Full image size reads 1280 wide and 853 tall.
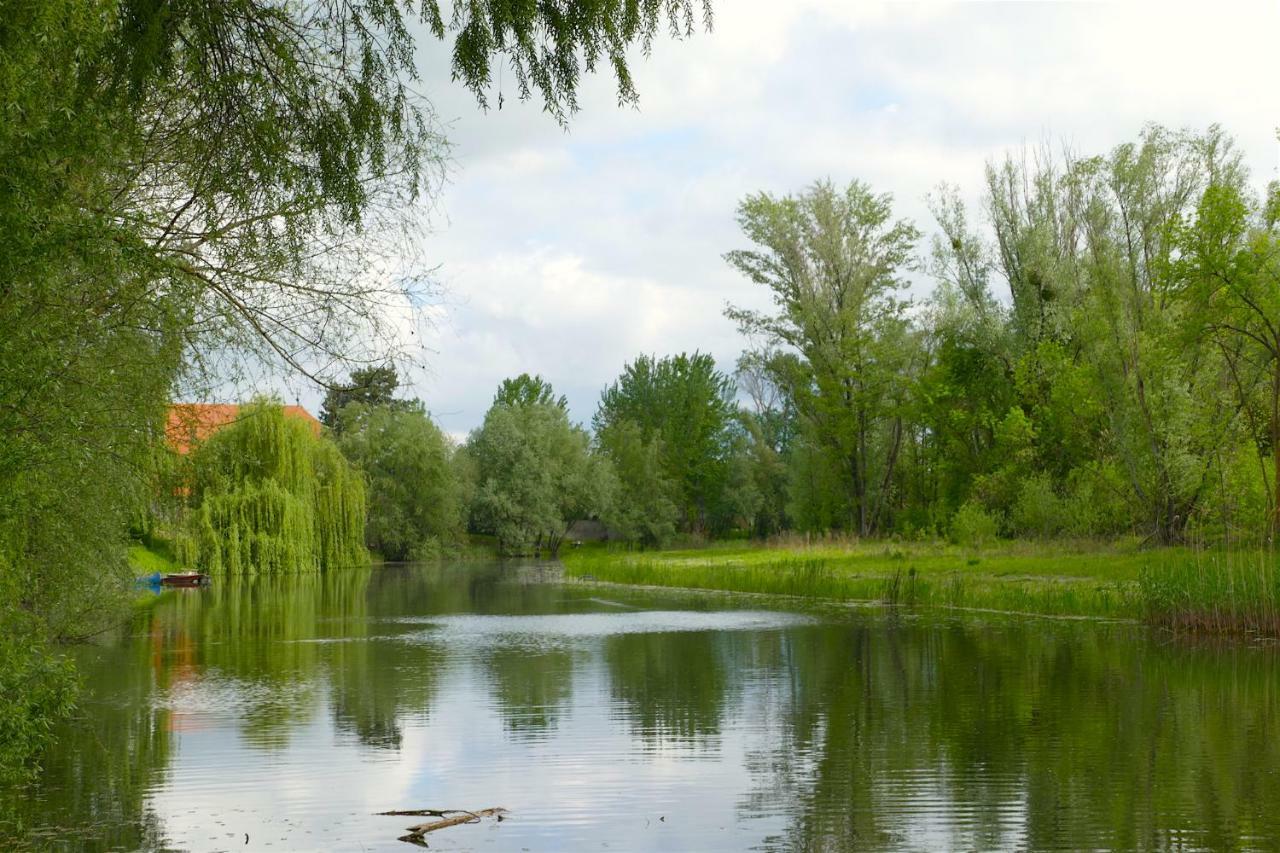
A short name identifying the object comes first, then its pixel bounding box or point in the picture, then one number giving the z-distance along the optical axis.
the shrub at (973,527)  33.94
